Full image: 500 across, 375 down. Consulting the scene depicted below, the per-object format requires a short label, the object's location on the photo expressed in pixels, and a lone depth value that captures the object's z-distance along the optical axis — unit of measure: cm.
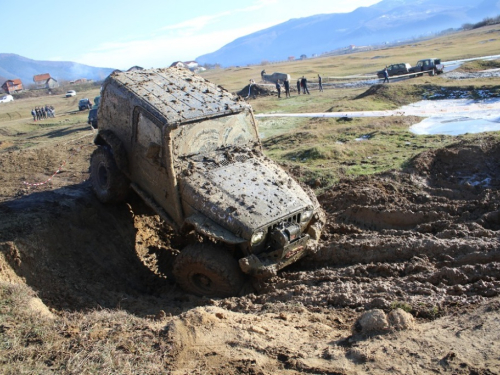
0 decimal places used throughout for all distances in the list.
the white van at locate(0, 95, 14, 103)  5544
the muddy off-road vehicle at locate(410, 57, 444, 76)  2788
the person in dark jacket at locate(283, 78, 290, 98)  2536
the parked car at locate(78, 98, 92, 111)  3172
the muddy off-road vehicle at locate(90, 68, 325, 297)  546
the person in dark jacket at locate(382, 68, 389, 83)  2721
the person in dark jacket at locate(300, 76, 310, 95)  2603
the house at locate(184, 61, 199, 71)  12825
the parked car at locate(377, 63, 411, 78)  2939
